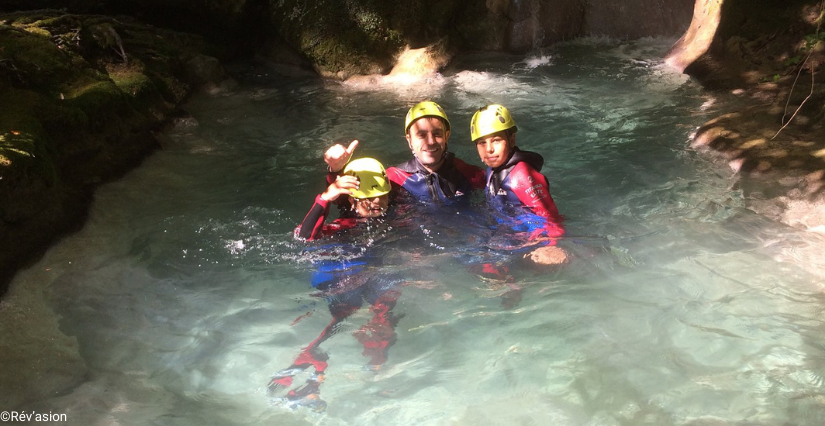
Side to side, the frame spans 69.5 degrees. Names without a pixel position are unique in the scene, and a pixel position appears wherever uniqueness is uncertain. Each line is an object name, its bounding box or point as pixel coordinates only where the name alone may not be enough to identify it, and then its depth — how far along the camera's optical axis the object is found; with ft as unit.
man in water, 17.49
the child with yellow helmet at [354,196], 16.01
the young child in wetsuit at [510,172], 16.72
